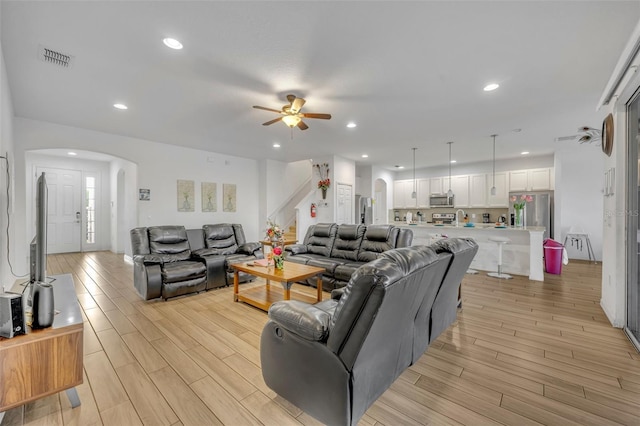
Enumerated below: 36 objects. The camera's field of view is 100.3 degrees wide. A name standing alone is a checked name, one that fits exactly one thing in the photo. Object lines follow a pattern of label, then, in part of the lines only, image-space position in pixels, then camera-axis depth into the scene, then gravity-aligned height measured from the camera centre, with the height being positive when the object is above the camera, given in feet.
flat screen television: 5.83 -0.68
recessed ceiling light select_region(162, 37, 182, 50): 7.55 +4.89
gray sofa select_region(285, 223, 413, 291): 13.47 -2.01
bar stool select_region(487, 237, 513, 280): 16.71 -2.56
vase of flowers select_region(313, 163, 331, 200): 23.29 +2.99
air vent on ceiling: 8.18 +4.92
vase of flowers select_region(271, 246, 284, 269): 12.10 -2.06
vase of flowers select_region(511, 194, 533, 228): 18.13 -0.13
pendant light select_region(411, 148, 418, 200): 30.12 +3.72
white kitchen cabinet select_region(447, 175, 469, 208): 27.25 +2.38
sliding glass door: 9.06 -0.27
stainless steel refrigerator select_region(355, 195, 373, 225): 28.50 +0.29
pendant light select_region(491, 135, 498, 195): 18.27 +4.60
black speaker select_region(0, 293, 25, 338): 5.10 -2.02
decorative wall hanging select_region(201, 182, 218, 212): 21.93 +1.34
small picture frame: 18.39 +1.25
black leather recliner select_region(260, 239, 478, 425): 4.58 -2.52
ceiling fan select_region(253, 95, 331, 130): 10.68 +4.17
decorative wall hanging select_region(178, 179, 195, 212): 20.47 +1.29
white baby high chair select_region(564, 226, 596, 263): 21.72 -2.02
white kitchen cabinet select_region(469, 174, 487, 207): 26.21 +2.26
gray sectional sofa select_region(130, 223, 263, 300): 12.53 -2.45
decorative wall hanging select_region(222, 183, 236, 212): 23.27 +1.35
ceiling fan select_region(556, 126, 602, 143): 14.22 +4.25
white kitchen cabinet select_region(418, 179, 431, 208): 29.66 +2.33
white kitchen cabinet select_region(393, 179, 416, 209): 31.19 +2.23
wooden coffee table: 10.95 -2.86
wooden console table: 4.96 -2.98
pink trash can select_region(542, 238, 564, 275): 17.51 -2.88
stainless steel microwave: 28.07 +1.36
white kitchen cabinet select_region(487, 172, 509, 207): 25.04 +1.95
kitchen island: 16.30 -2.22
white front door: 24.48 +0.27
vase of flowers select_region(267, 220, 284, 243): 12.73 -1.03
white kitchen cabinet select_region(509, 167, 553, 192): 23.04 +2.99
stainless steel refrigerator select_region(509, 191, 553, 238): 22.53 +0.18
